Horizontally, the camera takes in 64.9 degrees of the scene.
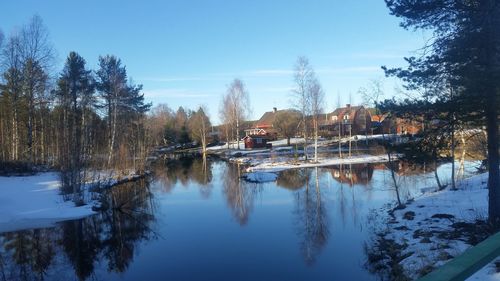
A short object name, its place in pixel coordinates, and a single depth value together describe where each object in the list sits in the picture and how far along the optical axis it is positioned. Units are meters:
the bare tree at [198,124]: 72.91
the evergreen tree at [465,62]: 8.92
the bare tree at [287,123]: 67.17
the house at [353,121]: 70.06
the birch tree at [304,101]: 39.54
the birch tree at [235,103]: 61.94
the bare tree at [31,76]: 30.28
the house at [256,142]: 63.97
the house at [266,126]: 73.56
